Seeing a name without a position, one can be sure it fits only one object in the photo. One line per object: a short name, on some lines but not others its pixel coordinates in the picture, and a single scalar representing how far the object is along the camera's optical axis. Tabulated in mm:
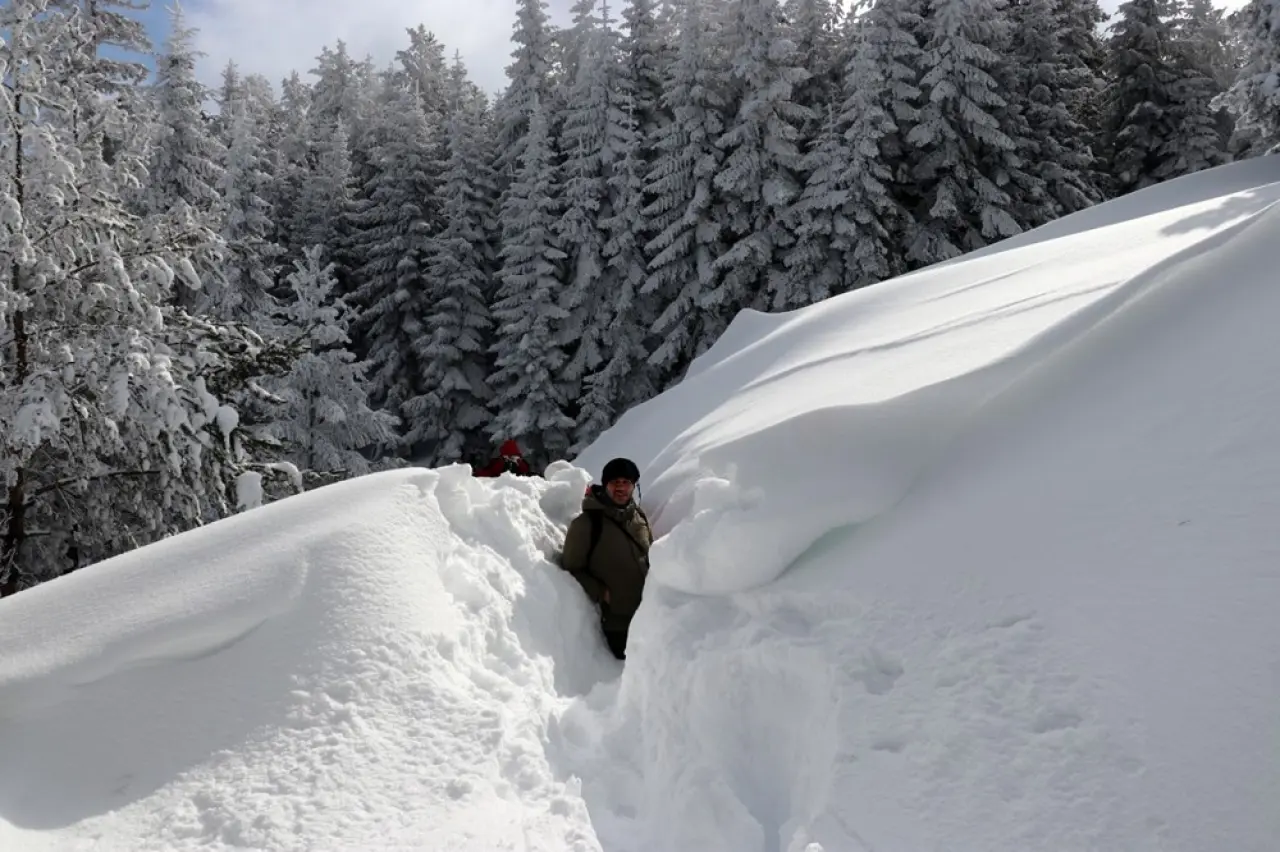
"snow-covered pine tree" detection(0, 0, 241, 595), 7664
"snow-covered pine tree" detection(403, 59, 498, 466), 23406
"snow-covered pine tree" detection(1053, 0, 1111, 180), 22922
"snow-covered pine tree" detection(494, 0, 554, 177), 25344
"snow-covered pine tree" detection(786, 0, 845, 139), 21422
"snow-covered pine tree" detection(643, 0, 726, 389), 20078
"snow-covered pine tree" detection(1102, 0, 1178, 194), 21922
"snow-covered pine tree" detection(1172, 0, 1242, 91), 22641
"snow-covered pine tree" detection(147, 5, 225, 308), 17891
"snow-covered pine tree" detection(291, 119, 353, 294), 28031
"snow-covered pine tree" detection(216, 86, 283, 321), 19219
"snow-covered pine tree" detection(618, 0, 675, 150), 23344
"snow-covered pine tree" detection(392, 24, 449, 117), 38188
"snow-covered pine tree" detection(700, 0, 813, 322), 19234
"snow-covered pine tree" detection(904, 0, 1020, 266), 18547
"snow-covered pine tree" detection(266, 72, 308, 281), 28141
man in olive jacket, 5027
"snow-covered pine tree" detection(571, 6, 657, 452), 21062
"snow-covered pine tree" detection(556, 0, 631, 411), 21859
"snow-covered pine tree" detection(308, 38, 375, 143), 38500
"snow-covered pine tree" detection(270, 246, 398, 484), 18250
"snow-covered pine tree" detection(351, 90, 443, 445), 24953
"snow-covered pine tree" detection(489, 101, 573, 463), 21406
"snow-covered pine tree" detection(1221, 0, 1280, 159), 14391
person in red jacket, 9109
